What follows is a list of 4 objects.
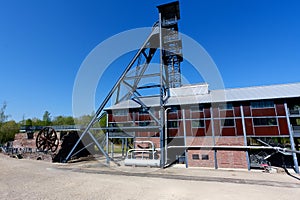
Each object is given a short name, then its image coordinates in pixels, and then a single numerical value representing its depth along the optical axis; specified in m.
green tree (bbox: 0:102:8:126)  36.47
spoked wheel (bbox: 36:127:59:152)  20.56
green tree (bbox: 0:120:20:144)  32.59
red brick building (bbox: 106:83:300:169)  14.59
